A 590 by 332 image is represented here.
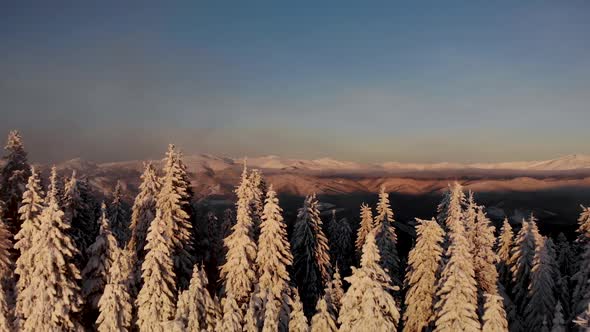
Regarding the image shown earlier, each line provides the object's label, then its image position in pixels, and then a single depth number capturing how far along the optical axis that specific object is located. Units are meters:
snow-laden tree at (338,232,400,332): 27.95
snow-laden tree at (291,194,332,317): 47.38
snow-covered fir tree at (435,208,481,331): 29.95
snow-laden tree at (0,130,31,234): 45.16
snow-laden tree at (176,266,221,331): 30.81
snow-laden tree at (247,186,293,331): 35.97
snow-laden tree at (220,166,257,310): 37.00
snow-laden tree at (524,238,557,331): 45.88
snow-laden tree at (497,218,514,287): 58.13
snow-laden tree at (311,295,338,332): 31.67
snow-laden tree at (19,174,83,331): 32.44
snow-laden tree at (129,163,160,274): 42.56
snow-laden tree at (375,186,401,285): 53.16
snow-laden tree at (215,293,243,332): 31.03
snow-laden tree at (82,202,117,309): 36.38
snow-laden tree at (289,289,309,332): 31.41
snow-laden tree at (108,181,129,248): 52.91
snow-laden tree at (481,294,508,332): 29.83
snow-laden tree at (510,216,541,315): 50.50
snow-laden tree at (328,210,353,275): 69.31
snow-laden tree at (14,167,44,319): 34.34
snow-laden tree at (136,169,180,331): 32.94
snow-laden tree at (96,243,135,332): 32.25
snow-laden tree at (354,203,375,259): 62.65
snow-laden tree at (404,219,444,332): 35.88
